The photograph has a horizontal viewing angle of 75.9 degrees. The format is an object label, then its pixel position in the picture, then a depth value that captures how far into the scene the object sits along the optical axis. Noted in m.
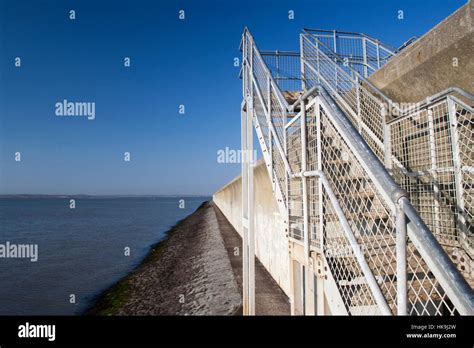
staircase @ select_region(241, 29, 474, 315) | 1.82
